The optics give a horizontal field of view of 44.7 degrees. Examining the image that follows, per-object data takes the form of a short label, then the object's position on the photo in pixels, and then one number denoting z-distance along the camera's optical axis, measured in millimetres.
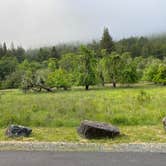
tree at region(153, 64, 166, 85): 40105
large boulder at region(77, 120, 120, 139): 6428
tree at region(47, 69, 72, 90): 39324
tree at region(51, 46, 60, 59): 69411
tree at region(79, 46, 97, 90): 39414
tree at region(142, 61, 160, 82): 41664
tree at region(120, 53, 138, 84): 40902
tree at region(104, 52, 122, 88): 41530
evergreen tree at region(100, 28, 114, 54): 65241
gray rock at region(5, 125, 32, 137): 6667
